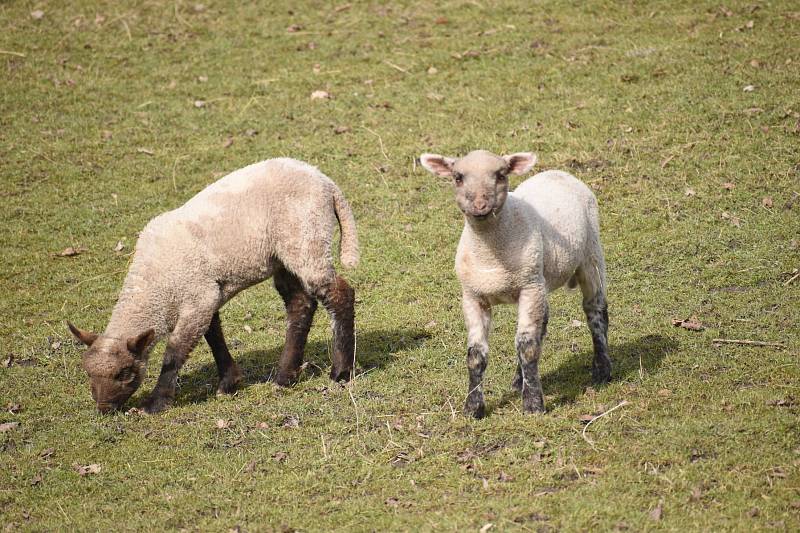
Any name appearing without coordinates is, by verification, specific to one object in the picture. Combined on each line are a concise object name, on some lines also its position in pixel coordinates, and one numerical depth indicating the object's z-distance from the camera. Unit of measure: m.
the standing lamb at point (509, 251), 16.39
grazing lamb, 19.53
